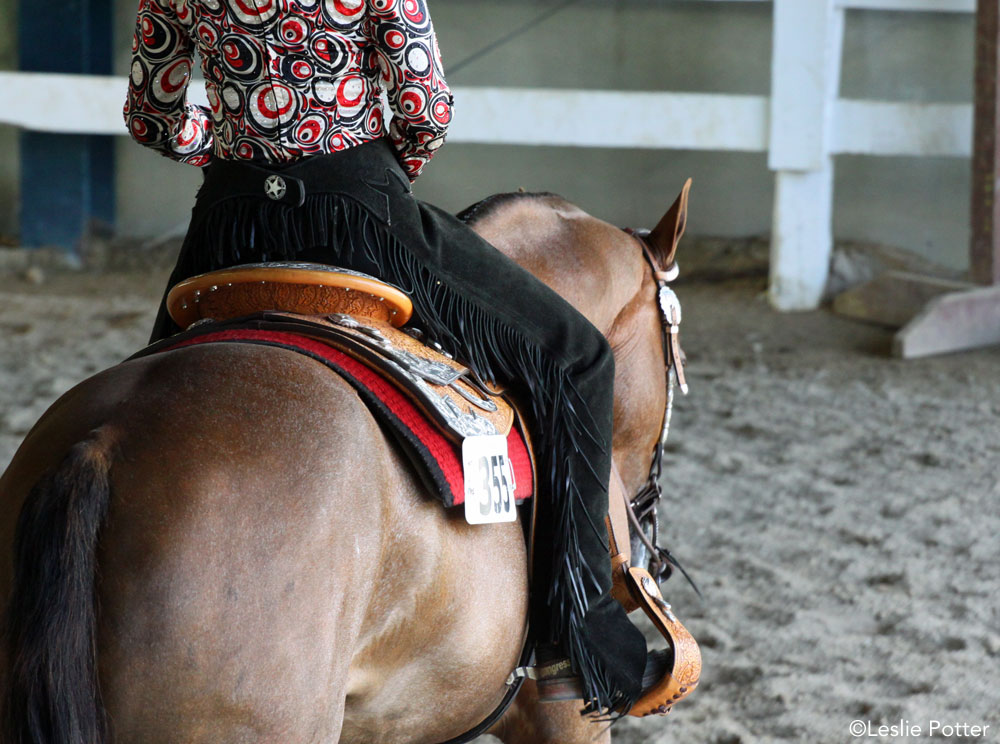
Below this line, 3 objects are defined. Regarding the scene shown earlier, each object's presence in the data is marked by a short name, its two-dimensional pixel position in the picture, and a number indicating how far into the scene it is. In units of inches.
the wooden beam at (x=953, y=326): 495.9
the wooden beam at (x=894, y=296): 537.7
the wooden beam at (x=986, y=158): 519.8
